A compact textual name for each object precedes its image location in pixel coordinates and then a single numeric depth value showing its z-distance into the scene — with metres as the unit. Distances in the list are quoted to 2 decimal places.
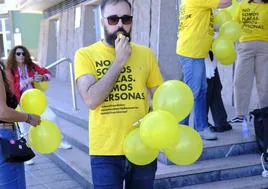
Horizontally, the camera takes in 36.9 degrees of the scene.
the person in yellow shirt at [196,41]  3.73
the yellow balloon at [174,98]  2.04
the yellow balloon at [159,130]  1.89
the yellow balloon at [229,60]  3.80
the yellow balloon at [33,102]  2.69
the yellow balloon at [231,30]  3.81
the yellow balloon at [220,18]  3.93
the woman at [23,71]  4.57
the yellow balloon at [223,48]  3.74
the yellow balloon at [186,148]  2.05
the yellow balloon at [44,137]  2.55
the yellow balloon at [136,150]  1.99
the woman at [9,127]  2.21
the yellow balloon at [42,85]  4.75
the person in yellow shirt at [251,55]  4.32
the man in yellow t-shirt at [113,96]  2.00
